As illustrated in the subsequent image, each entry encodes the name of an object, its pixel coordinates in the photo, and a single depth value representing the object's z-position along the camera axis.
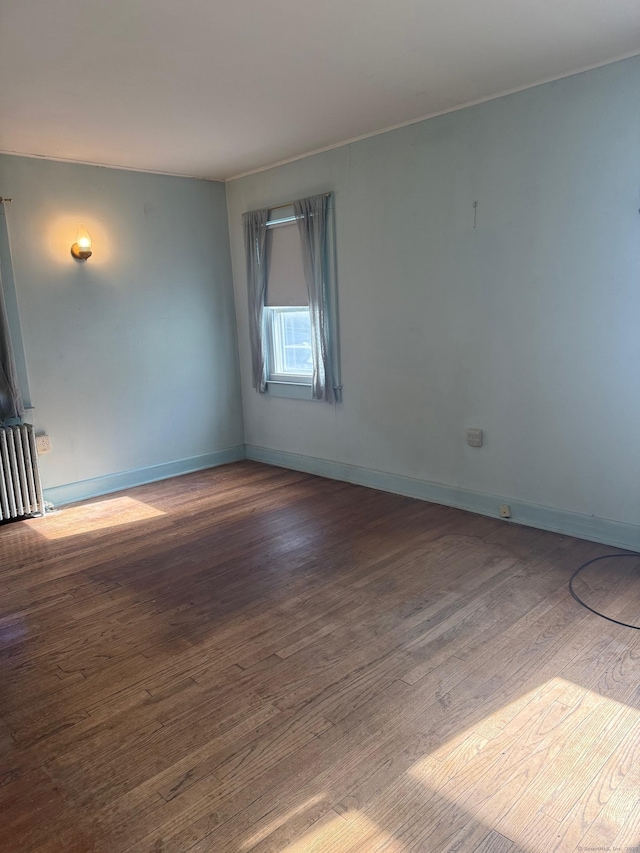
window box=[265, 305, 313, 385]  5.15
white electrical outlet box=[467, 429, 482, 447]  3.92
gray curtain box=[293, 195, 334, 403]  4.60
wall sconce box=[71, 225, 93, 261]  4.47
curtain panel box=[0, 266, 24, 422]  4.12
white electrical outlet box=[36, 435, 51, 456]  4.45
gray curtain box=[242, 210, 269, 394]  5.11
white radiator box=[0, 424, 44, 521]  4.13
